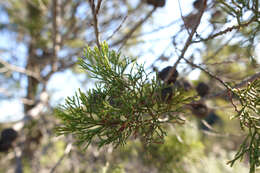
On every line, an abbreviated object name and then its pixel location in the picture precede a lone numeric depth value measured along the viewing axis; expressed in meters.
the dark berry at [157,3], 0.46
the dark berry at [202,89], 0.46
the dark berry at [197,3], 0.41
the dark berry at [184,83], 0.43
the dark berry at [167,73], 0.35
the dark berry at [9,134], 0.54
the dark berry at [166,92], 0.33
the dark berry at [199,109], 0.45
